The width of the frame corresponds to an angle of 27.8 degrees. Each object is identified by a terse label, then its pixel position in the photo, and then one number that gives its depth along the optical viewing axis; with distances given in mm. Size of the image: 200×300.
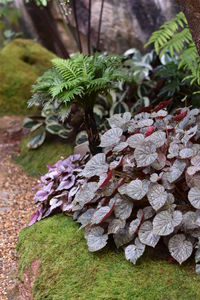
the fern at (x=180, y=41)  3537
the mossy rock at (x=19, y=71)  5020
